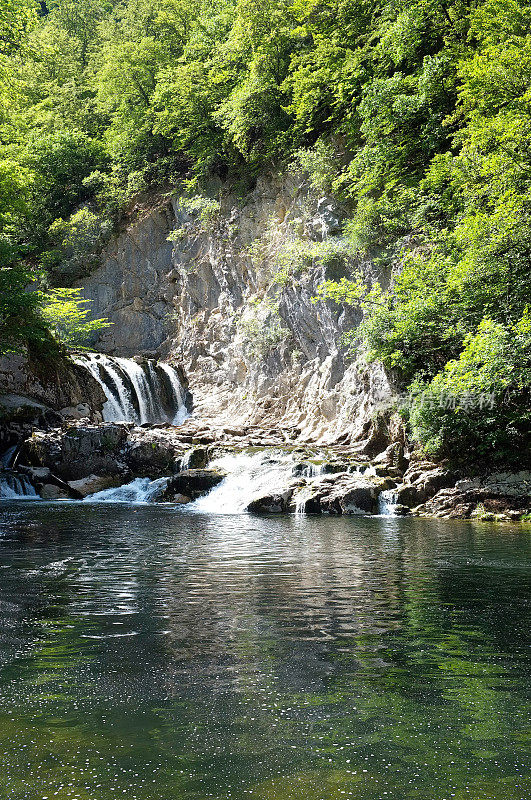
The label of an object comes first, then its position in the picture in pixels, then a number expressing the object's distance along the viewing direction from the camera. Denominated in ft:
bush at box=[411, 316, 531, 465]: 46.06
